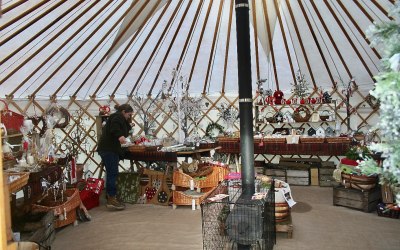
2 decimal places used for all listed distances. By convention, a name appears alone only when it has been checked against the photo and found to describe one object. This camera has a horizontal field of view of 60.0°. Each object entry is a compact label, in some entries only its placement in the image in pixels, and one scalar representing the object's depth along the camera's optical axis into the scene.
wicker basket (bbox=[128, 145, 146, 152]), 4.28
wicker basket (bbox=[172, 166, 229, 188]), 3.82
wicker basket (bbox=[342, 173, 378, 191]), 3.48
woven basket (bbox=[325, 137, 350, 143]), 4.52
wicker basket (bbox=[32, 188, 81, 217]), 3.04
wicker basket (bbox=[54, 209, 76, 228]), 3.17
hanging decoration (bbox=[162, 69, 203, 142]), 5.18
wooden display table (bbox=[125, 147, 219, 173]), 4.11
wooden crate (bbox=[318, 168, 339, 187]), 4.76
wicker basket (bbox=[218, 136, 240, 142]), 4.94
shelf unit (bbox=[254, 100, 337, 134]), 5.12
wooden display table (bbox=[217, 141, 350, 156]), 4.54
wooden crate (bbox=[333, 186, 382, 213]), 3.53
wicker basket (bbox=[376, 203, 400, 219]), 3.33
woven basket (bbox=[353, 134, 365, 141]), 4.54
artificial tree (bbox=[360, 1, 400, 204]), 0.95
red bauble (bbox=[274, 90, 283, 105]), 5.12
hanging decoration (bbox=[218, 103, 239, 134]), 5.54
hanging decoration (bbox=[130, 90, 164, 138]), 5.43
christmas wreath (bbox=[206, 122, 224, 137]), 5.59
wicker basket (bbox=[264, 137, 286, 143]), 4.80
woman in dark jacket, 3.77
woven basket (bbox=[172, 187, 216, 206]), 3.79
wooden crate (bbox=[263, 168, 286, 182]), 4.96
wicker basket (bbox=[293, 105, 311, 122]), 5.10
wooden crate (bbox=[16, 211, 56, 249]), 2.47
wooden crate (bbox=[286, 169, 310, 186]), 4.84
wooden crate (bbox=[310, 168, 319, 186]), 4.83
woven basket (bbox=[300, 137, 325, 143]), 4.63
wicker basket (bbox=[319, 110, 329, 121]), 5.03
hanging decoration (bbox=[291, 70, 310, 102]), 5.06
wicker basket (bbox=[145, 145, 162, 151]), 4.24
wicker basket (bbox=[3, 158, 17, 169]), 2.74
